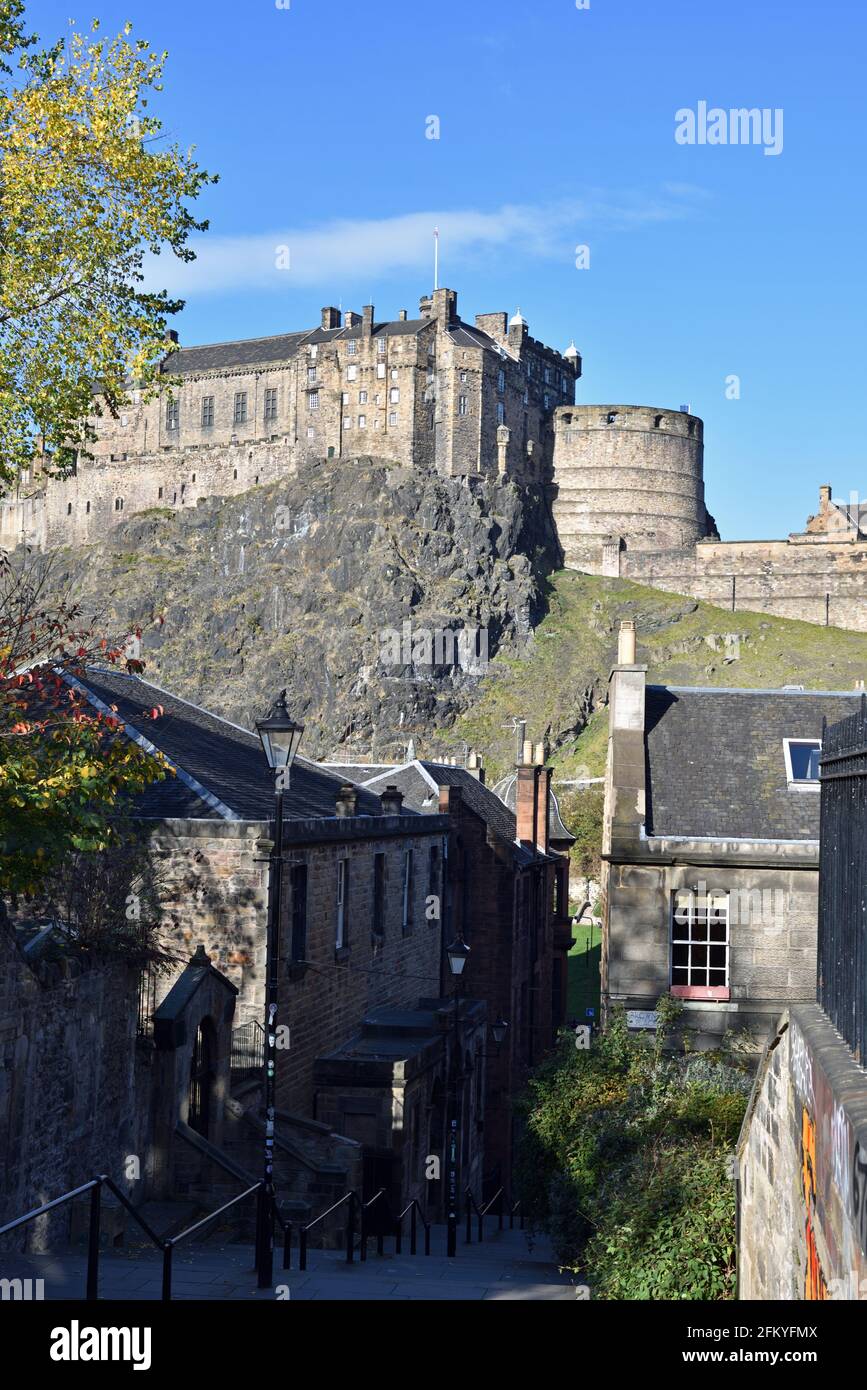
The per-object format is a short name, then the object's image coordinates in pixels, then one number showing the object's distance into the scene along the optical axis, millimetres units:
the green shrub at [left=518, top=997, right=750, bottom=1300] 12648
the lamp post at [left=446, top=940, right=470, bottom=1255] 20078
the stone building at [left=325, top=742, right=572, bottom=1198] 34906
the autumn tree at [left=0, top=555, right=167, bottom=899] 13484
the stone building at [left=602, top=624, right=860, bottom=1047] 22172
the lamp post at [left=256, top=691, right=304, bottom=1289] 13922
